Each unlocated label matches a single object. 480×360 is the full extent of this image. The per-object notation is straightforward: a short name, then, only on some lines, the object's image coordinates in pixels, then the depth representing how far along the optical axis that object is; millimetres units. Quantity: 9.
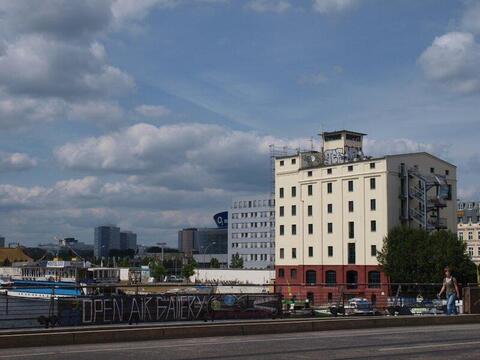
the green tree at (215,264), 197750
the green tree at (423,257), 85562
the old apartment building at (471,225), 154000
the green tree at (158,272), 159475
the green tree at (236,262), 170875
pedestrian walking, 26797
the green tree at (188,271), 150750
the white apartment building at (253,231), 181125
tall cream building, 92875
